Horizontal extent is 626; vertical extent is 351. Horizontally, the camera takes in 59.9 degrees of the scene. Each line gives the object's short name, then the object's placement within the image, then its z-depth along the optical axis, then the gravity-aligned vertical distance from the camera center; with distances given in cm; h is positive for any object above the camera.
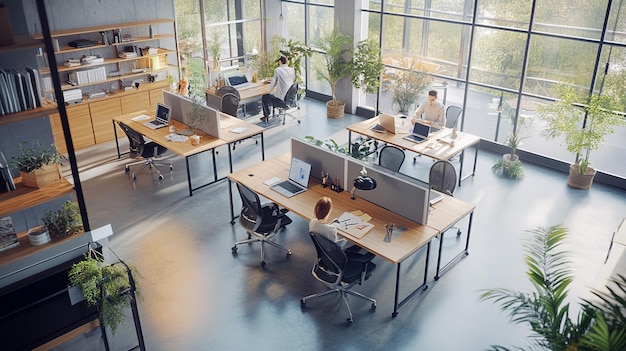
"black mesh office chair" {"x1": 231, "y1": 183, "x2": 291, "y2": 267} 623 -281
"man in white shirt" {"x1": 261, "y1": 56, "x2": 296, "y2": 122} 1061 -215
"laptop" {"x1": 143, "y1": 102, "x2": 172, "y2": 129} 898 -236
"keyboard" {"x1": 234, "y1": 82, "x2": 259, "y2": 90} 1120 -231
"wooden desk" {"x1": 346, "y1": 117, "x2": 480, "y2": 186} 786 -249
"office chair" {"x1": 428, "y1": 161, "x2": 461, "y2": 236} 679 -251
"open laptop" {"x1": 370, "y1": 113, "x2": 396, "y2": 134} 855 -235
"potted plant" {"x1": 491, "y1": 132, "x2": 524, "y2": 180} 860 -298
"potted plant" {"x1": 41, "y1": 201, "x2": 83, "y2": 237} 498 -217
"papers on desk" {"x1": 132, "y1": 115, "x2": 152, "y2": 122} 928 -240
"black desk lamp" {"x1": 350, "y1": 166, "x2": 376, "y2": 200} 563 -211
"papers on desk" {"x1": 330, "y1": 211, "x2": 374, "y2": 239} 579 -263
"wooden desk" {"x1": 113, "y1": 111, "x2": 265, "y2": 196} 815 -249
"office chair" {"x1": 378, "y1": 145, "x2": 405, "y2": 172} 734 -245
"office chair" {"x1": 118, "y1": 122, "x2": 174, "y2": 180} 859 -268
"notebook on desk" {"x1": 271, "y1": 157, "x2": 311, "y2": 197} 667 -251
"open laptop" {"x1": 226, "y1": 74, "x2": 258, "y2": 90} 1121 -225
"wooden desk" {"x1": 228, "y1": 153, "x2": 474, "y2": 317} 554 -262
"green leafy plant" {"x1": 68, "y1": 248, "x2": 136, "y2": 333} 448 -246
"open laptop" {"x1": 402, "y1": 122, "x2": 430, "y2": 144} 826 -241
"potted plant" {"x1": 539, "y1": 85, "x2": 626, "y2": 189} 763 -216
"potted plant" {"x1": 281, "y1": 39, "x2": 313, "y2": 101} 1141 -175
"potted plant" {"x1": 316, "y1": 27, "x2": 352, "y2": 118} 1069 -179
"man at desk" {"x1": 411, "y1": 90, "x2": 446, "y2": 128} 864 -222
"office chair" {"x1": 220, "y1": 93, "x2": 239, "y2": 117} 988 -233
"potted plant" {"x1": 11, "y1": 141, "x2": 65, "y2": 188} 478 -165
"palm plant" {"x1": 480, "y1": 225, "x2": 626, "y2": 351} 313 -213
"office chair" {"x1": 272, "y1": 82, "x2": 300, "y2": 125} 1067 -249
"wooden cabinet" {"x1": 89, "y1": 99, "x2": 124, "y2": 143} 993 -256
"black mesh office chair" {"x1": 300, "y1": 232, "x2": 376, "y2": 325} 528 -286
